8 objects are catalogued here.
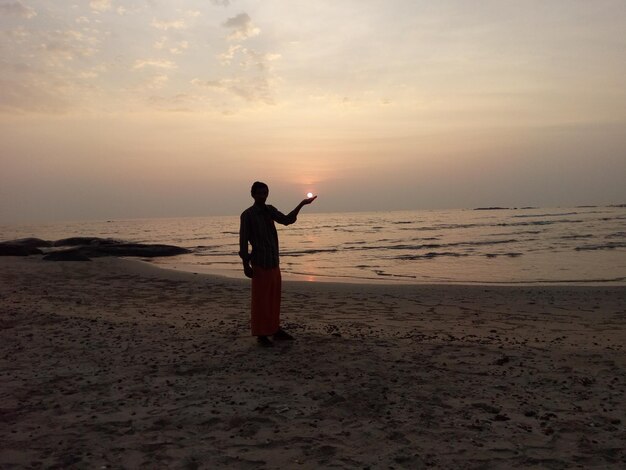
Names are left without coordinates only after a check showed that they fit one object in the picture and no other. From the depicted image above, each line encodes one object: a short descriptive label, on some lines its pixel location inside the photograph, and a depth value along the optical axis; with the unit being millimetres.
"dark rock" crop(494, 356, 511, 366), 5715
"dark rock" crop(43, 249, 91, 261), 21219
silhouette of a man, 6629
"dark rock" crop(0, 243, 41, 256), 24189
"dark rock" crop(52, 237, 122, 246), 31922
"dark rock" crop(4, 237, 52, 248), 27588
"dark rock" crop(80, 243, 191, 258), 25656
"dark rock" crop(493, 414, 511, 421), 4148
